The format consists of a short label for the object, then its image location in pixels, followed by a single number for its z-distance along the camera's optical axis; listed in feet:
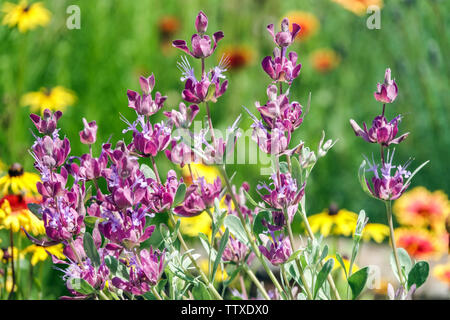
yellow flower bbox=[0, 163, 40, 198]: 4.57
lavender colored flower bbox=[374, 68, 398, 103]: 3.12
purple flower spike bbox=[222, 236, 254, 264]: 3.72
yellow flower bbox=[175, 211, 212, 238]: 4.79
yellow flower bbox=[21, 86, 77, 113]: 5.48
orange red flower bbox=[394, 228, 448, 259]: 4.82
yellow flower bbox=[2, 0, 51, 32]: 5.33
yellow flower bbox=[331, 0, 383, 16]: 5.57
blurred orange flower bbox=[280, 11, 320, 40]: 6.06
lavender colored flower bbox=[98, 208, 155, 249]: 3.04
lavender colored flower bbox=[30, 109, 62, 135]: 3.10
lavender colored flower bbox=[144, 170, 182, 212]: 3.11
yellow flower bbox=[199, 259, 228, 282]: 4.78
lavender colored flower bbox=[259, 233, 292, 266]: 3.19
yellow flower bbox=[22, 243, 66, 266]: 4.50
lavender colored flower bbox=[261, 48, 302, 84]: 3.06
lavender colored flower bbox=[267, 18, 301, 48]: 3.03
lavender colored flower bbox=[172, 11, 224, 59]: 3.01
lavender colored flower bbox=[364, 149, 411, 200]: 3.17
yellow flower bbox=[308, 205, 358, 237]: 4.77
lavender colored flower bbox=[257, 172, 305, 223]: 3.01
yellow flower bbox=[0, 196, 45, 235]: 4.45
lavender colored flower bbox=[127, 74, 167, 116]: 3.12
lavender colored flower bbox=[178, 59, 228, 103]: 3.04
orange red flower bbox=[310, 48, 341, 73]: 5.97
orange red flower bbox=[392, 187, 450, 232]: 4.96
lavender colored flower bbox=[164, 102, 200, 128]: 2.99
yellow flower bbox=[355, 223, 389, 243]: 4.80
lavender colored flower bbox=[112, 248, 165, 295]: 3.10
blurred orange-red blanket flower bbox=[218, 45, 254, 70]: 6.02
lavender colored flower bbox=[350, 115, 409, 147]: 3.15
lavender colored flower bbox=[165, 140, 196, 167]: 3.16
